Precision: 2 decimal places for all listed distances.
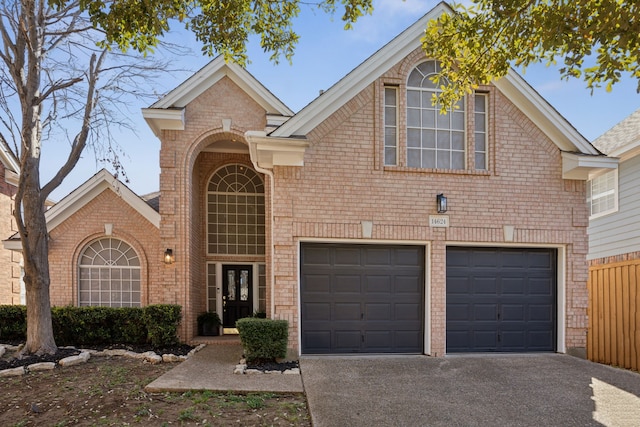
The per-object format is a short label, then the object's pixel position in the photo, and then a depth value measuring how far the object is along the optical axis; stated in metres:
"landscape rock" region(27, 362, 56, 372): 7.65
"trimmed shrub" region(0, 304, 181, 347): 10.17
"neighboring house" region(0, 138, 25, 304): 14.53
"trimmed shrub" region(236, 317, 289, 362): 7.65
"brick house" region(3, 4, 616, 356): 8.27
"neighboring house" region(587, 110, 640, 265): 11.26
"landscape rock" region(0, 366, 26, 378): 7.33
